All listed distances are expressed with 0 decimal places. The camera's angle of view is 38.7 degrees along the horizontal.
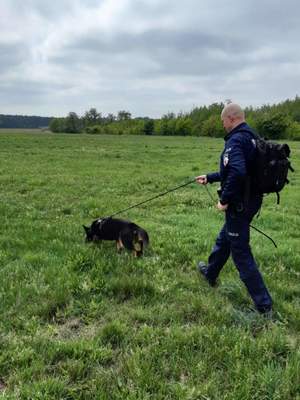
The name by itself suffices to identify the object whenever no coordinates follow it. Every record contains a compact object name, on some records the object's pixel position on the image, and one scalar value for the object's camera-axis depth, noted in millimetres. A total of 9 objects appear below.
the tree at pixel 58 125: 133700
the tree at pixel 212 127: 109962
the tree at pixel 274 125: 100000
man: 5375
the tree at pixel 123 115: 160250
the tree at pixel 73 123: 134900
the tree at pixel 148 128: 134325
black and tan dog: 7840
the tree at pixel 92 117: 151075
